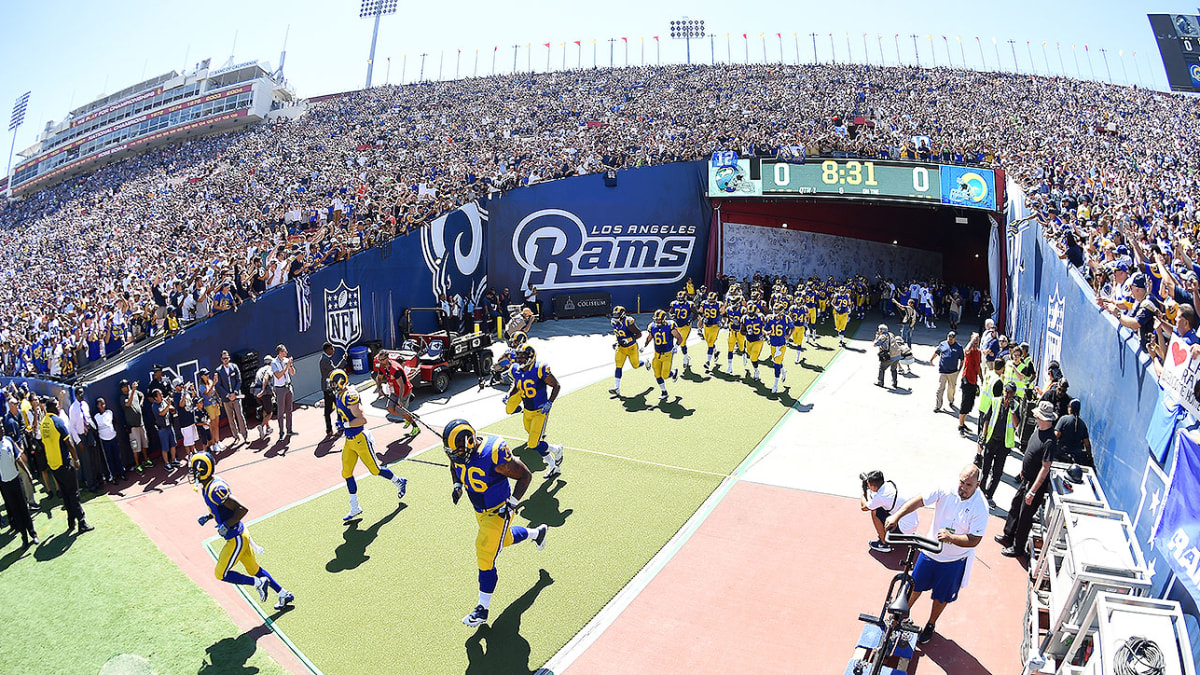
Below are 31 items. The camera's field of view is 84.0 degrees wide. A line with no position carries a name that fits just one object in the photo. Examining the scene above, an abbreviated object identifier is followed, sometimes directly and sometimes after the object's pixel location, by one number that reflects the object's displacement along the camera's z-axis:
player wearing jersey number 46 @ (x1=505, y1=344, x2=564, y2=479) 9.95
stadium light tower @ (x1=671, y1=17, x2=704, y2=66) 75.69
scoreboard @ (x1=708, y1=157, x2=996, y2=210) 21.67
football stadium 6.33
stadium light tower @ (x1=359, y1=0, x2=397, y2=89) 83.00
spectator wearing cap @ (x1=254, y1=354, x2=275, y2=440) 12.84
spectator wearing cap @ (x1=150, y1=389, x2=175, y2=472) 11.47
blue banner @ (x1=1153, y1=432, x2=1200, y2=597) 4.73
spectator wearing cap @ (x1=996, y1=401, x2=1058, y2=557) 7.30
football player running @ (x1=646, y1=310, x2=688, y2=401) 13.95
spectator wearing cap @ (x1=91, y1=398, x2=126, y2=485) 10.82
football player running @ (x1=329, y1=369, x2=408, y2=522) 9.07
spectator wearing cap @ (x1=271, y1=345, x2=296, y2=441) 12.91
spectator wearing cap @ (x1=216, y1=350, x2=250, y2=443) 12.67
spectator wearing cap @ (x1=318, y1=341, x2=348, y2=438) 12.97
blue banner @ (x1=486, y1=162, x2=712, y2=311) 24.19
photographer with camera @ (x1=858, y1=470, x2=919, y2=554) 7.54
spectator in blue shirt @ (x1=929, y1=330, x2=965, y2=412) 13.32
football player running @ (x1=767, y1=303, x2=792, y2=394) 15.25
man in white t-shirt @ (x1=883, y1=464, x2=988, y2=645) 5.65
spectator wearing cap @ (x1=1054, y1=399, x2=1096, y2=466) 7.55
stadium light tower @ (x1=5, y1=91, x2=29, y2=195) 83.94
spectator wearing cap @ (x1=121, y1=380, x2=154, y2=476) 11.25
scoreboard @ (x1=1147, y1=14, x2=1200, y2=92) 37.38
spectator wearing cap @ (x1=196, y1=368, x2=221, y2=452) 12.08
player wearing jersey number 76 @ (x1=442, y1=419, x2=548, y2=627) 6.50
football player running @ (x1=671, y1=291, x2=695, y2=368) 15.95
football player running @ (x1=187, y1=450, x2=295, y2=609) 6.74
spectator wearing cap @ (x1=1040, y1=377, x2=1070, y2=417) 8.09
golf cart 15.50
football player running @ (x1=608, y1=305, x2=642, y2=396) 14.25
